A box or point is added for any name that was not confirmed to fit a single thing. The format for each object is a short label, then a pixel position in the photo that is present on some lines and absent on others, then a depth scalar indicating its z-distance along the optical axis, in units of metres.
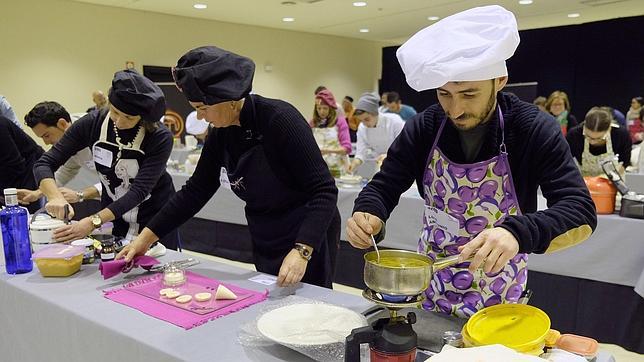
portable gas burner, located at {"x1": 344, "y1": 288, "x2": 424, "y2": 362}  0.89
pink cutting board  1.28
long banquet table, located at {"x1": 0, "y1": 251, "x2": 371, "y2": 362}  1.06
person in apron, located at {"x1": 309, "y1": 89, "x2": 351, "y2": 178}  4.29
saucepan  0.89
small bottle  1.57
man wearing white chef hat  1.01
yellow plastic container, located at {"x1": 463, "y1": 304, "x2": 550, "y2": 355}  0.96
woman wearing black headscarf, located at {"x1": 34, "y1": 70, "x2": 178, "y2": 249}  1.78
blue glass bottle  1.52
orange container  2.61
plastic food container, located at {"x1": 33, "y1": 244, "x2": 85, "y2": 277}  1.50
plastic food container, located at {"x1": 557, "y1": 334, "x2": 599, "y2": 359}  0.97
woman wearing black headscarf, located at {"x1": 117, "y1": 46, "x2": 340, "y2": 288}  1.35
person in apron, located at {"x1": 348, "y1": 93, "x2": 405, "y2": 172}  4.39
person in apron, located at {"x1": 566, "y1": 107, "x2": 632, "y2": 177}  3.39
